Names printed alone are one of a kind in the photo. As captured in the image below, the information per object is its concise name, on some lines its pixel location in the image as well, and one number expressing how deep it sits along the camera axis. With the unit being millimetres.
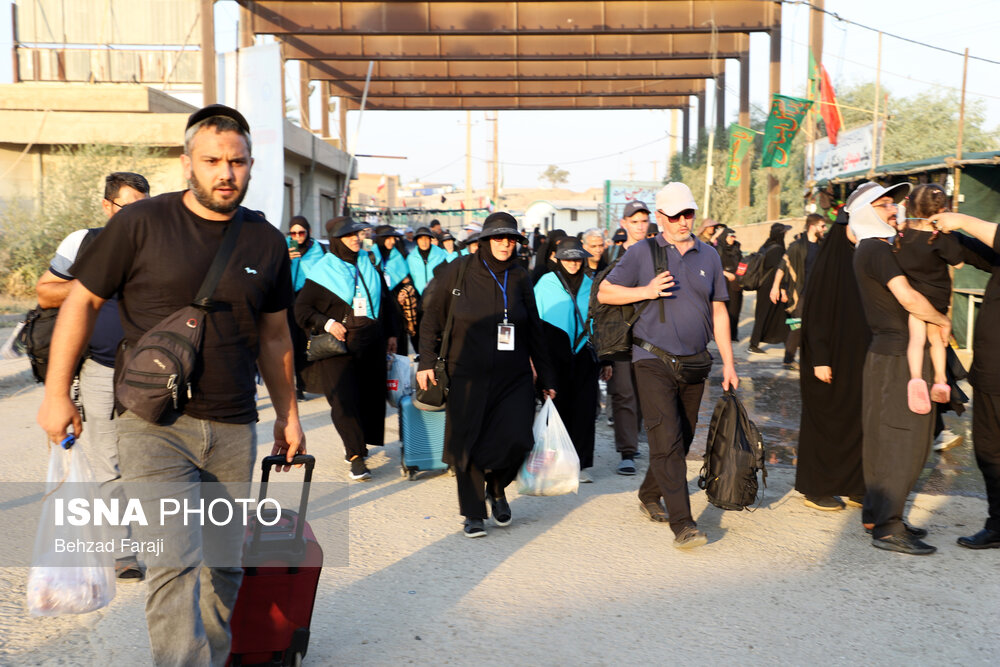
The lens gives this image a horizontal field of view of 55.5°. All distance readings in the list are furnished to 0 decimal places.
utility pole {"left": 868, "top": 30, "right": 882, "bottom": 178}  20181
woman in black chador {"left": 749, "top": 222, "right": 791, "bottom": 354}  13430
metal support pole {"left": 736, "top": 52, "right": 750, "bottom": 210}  27606
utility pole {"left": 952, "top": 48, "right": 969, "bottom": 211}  12609
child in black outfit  5250
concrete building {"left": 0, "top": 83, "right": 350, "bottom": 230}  21000
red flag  24250
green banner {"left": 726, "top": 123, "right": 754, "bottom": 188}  27297
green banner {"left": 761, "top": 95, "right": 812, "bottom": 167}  23812
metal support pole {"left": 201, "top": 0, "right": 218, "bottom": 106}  19891
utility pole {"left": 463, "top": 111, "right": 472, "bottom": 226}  74188
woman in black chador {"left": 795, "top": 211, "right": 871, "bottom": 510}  6062
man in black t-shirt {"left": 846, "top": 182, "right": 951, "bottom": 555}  5258
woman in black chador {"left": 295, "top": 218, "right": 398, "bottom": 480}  7184
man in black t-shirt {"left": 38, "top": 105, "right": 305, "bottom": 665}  3023
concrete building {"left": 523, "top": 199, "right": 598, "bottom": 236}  75375
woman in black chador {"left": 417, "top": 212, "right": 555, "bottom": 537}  5707
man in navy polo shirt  5473
